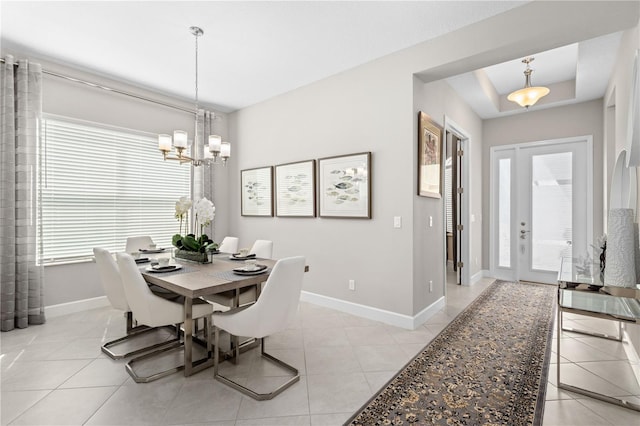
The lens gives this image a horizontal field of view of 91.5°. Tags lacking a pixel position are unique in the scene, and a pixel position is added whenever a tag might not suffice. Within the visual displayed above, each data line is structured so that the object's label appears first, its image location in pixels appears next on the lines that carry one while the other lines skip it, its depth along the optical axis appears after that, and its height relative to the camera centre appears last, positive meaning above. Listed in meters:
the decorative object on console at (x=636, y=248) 2.01 -0.22
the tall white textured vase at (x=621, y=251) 1.97 -0.24
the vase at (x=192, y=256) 2.85 -0.40
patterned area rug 1.81 -1.16
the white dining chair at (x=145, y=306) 2.16 -0.66
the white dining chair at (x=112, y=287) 2.50 -0.61
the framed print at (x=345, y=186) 3.45 +0.33
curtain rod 3.42 +1.53
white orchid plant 2.76 -0.07
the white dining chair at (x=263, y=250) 3.35 -0.39
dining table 2.05 -0.47
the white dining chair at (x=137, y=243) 3.61 -0.35
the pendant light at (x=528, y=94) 3.77 +1.48
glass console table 1.90 -0.59
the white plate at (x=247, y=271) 2.37 -0.44
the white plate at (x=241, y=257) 3.04 -0.43
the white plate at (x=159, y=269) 2.47 -0.44
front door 4.57 +0.12
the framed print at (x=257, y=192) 4.54 +0.33
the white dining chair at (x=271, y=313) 1.97 -0.65
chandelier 2.80 +0.63
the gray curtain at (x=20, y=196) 3.08 +0.18
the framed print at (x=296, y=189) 3.97 +0.33
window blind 3.51 +0.31
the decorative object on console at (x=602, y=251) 2.39 -0.29
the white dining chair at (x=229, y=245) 3.75 -0.39
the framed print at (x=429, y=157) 3.23 +0.63
